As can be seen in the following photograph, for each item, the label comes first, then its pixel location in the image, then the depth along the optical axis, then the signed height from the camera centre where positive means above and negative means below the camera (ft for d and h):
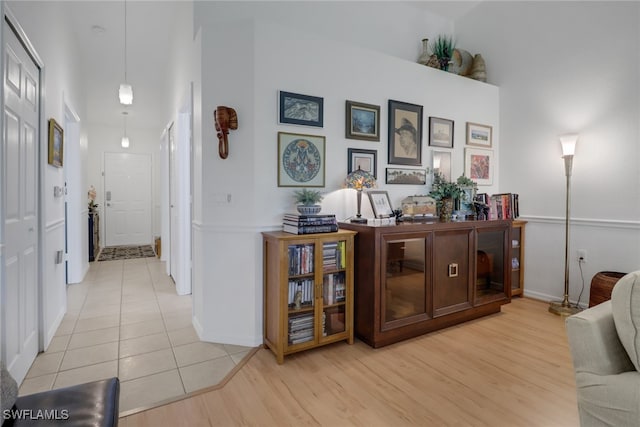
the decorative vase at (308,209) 8.16 -0.04
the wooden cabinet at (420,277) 8.05 -1.80
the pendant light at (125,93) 11.90 +4.01
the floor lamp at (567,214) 10.30 -0.15
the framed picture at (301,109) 8.50 +2.55
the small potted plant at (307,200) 8.18 +0.18
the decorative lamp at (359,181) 8.96 +0.71
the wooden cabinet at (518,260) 12.17 -1.86
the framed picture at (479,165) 12.21 +1.62
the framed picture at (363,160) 9.61 +1.38
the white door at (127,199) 24.29 +0.52
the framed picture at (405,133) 10.35 +2.35
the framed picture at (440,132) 11.21 +2.58
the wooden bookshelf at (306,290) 7.43 -1.94
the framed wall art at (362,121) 9.51 +2.51
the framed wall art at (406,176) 10.44 +1.02
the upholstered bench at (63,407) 3.39 -2.17
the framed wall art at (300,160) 8.54 +1.24
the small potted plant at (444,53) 12.21 +5.64
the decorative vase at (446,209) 9.94 -0.02
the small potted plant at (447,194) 9.97 +0.43
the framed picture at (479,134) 12.20 +2.74
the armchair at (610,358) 3.59 -1.73
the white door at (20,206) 5.86 -0.02
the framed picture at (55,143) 9.14 +1.81
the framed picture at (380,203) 9.50 +0.13
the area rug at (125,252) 19.76 -2.96
